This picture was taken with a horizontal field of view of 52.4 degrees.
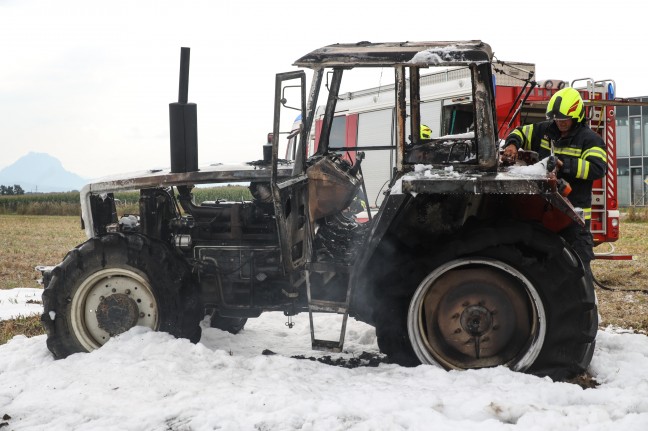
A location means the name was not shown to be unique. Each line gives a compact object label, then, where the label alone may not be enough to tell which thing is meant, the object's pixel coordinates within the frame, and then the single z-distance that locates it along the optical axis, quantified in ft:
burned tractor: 13.80
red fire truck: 18.16
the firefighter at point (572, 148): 16.15
